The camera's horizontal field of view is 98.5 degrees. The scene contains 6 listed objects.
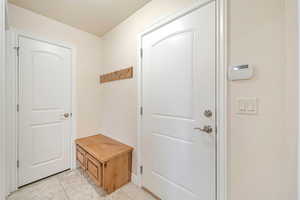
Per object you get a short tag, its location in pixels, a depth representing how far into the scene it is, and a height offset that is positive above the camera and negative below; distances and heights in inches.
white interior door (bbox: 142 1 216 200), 44.8 -3.6
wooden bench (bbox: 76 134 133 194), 63.2 -33.8
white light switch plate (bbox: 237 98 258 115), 36.6 -2.0
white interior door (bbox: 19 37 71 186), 69.2 -6.1
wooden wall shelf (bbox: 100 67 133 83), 76.2 +15.7
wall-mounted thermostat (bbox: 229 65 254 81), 36.9 +7.9
